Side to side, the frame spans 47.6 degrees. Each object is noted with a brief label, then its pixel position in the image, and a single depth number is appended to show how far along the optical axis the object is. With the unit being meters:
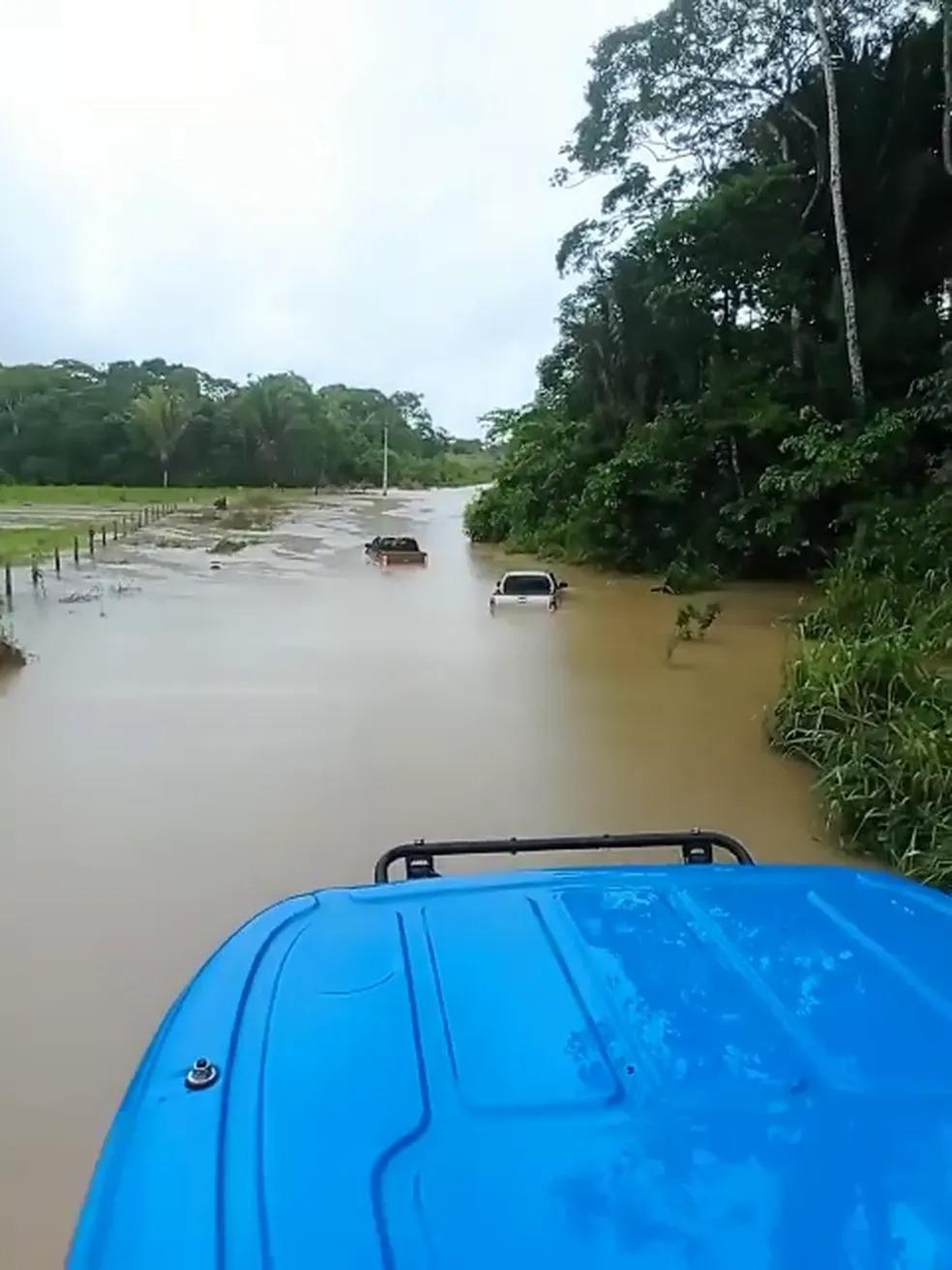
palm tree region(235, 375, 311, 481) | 71.94
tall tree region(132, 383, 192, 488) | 66.00
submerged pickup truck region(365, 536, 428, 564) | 25.94
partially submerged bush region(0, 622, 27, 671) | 11.98
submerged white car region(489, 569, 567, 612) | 17.72
